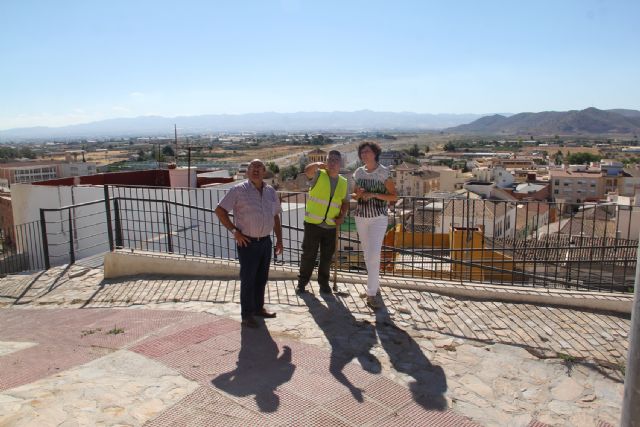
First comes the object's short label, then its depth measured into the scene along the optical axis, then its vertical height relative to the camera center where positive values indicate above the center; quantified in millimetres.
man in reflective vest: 5254 -890
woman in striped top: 5113 -776
